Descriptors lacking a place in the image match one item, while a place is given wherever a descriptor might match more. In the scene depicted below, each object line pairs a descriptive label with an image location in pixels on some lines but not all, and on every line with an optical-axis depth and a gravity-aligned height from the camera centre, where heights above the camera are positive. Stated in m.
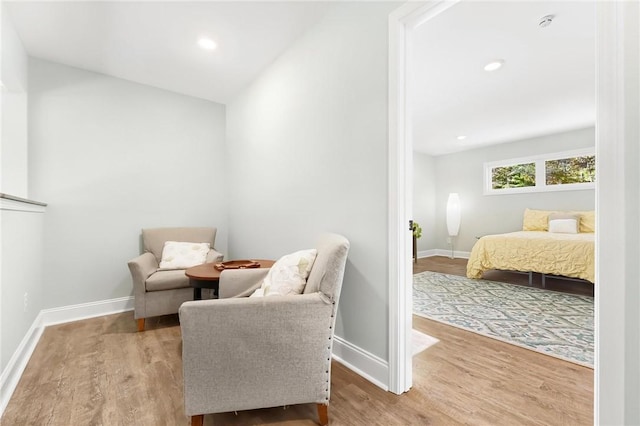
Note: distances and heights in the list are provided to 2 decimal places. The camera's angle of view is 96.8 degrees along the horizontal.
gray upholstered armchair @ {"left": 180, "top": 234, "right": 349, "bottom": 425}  1.24 -0.63
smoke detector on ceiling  2.14 +1.46
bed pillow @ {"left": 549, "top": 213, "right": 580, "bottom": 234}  4.57 -0.20
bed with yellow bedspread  3.58 -0.60
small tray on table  2.29 -0.44
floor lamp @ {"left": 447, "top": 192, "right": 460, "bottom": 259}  6.44 -0.09
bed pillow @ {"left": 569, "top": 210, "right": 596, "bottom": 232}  4.53 -0.17
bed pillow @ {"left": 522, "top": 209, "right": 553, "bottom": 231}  5.05 -0.17
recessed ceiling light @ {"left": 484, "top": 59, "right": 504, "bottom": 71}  2.79 +1.46
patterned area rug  2.20 -1.03
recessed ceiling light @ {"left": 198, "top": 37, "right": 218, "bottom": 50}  2.44 +1.49
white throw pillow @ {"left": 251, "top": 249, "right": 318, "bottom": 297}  1.55 -0.36
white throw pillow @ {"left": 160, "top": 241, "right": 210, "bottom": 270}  2.92 -0.45
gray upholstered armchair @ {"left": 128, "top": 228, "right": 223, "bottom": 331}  2.53 -0.70
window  4.95 +0.73
